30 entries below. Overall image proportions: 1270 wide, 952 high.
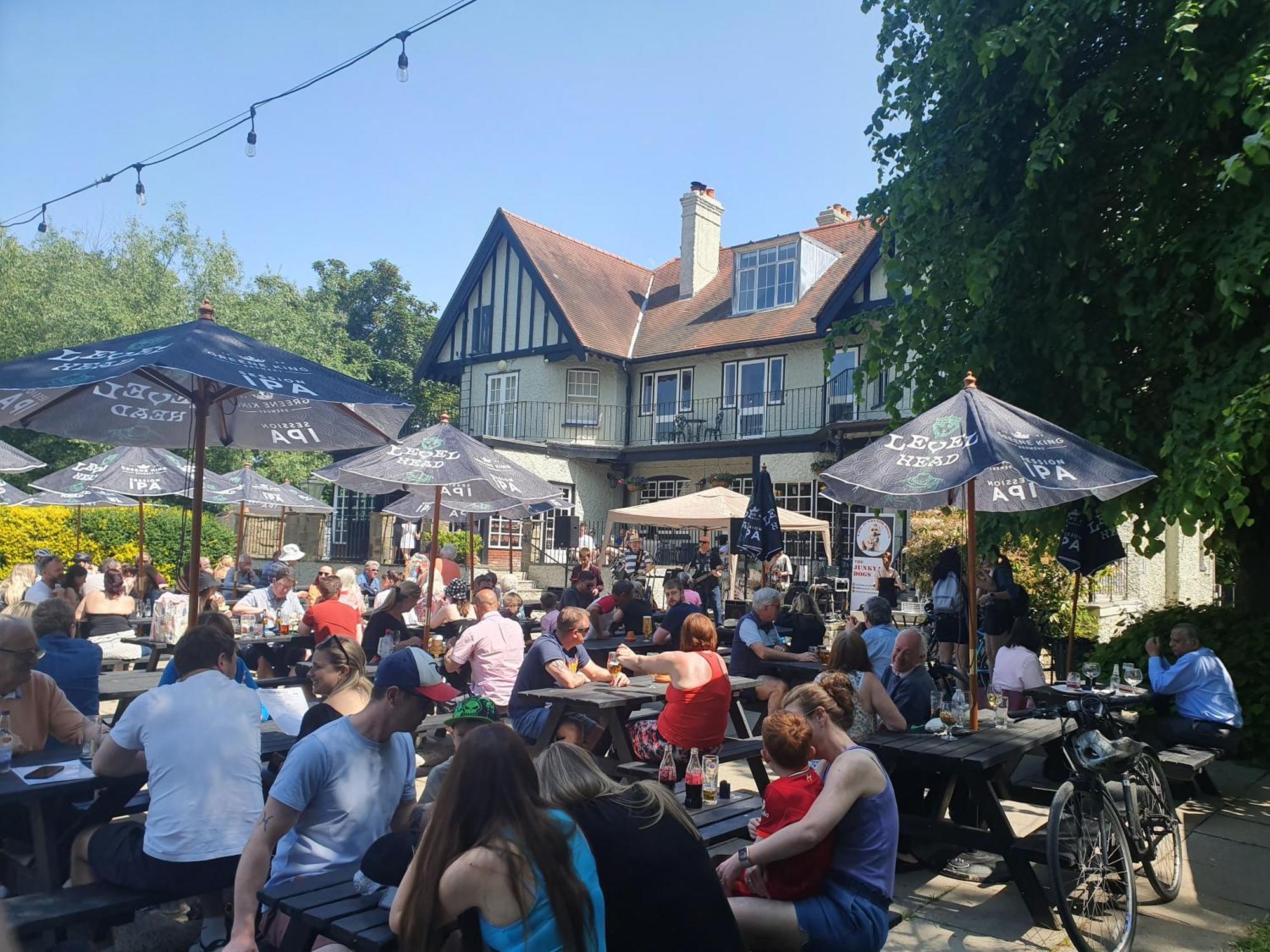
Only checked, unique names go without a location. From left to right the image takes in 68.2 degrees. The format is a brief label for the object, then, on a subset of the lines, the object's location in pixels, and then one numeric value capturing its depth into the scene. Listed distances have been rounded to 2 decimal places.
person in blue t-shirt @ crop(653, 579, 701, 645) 9.09
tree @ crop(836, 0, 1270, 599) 6.92
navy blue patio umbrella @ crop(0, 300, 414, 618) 4.59
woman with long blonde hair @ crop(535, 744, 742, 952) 2.62
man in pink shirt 7.55
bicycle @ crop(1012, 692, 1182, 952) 4.48
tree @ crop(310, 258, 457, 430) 49.59
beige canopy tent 15.74
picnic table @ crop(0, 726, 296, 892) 3.98
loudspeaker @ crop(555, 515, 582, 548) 23.42
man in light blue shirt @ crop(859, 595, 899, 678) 7.48
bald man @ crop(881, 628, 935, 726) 5.87
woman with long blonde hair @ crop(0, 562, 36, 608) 10.05
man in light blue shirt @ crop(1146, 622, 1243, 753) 6.94
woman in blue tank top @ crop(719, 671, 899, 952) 3.39
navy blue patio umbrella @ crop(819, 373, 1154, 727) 5.28
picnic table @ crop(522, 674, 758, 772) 6.16
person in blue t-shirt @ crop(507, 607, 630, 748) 6.45
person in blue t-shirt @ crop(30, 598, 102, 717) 5.40
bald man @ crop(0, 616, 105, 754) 4.47
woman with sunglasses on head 4.30
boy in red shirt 3.47
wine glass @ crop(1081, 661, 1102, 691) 6.66
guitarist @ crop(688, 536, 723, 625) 14.15
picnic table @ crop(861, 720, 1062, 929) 4.80
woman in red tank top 5.79
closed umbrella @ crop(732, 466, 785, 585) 12.55
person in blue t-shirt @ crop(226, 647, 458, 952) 3.28
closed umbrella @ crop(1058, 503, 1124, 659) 8.82
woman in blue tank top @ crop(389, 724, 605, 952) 2.34
